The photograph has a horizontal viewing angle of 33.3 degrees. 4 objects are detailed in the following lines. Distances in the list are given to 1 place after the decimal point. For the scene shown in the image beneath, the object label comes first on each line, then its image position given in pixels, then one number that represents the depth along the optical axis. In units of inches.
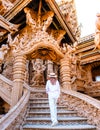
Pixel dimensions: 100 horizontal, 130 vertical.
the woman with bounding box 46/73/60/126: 178.9
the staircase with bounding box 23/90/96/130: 168.2
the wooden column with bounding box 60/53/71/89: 258.5
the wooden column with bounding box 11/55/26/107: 222.6
